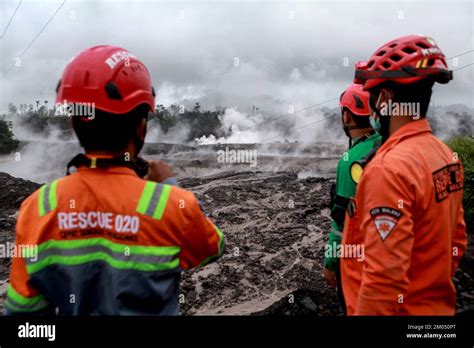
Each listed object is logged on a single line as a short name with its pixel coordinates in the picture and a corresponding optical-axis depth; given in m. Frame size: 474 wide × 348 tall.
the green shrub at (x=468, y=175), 7.51
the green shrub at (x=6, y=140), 30.60
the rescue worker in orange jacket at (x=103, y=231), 1.50
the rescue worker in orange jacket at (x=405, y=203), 1.58
